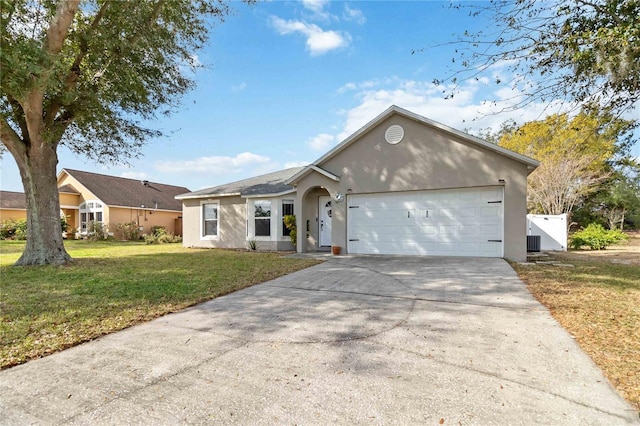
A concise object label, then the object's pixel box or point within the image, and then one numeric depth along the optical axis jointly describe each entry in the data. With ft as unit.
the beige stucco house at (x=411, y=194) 32.22
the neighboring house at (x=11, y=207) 81.14
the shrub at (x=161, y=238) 68.75
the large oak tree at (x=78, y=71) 26.21
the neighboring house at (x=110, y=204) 74.38
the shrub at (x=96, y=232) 71.12
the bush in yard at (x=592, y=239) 50.06
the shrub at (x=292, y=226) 44.28
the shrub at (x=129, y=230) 73.20
